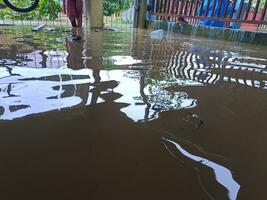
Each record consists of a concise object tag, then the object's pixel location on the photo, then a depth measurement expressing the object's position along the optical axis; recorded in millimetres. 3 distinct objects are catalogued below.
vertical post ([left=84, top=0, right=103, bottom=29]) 6315
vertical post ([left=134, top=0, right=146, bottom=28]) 6968
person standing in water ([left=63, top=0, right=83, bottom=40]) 5894
